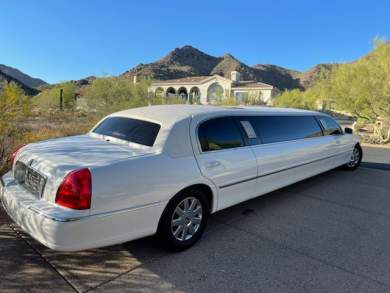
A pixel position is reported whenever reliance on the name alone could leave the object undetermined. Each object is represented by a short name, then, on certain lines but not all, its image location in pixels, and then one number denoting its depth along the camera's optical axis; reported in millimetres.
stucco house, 46375
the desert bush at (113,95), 17297
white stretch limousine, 2576
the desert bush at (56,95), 28997
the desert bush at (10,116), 5422
